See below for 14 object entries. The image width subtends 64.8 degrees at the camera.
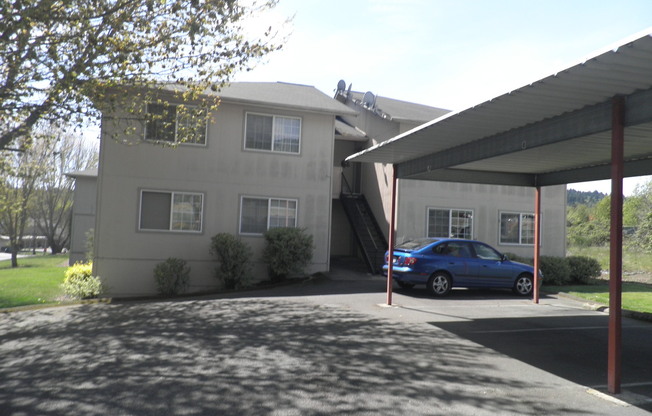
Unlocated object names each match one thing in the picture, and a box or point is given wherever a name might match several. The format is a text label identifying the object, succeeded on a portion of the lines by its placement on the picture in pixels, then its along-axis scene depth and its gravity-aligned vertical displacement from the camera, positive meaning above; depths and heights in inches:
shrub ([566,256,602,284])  700.7 -44.3
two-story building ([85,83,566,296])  622.8 +41.6
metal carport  213.8 +62.0
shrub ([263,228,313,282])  621.0 -32.9
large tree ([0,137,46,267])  918.4 +33.5
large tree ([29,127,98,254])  1439.5 +70.7
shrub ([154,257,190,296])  588.7 -64.7
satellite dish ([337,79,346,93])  997.8 +275.2
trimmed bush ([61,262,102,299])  571.5 -77.0
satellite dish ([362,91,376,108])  815.1 +206.0
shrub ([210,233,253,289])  608.4 -46.6
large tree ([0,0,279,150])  365.4 +130.0
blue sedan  522.9 -37.4
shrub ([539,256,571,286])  674.2 -46.2
